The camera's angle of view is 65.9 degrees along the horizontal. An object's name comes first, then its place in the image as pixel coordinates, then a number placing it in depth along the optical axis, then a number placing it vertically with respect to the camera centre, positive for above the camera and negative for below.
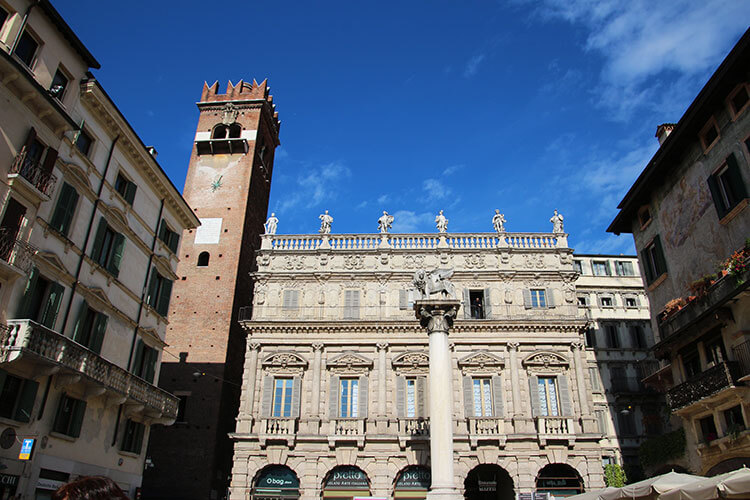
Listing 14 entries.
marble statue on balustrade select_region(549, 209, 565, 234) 36.65 +17.22
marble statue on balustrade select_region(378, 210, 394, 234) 37.28 +17.32
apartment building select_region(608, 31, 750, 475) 20.73 +9.58
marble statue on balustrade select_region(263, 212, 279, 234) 37.50 +17.23
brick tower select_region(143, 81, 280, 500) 33.34 +13.43
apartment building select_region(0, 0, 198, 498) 17.92 +8.15
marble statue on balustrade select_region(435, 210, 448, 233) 37.22 +17.30
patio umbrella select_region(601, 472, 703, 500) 15.51 +0.87
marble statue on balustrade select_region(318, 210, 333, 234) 37.44 +17.35
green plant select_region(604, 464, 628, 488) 33.56 +2.34
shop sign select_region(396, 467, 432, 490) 30.20 +1.83
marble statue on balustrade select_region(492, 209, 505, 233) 36.89 +17.28
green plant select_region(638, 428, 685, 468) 24.41 +2.88
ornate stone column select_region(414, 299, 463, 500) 19.62 +4.09
